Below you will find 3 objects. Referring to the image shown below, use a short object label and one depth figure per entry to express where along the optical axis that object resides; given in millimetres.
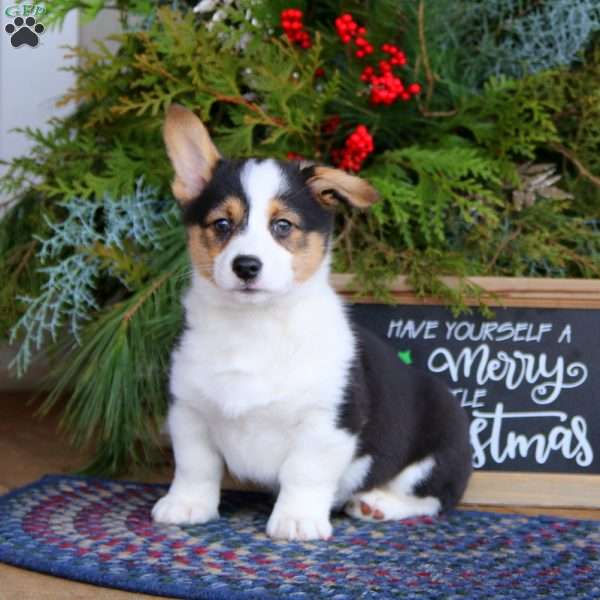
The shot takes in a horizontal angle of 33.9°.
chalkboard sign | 2453
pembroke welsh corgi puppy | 2012
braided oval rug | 1710
